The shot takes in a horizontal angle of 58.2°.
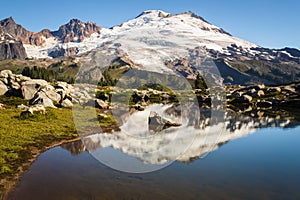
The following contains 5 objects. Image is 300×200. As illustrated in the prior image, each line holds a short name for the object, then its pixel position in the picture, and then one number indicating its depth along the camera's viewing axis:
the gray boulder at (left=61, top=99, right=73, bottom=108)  55.48
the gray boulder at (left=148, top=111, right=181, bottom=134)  43.31
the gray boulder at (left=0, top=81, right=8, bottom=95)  62.31
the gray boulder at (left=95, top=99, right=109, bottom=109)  63.48
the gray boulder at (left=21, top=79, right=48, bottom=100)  61.06
